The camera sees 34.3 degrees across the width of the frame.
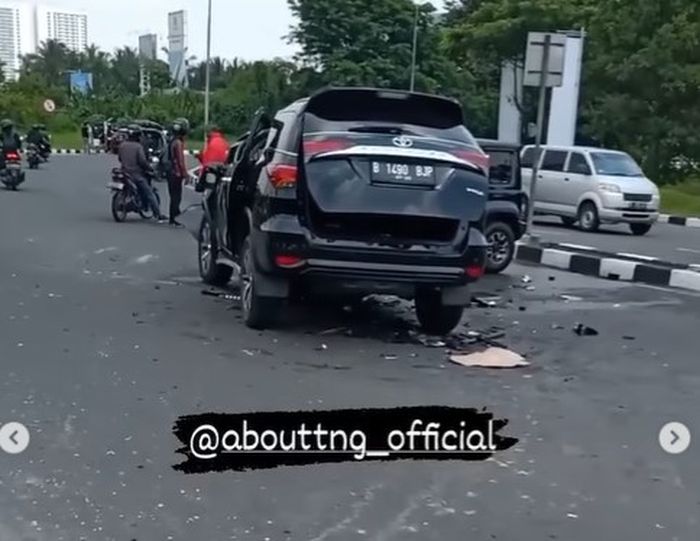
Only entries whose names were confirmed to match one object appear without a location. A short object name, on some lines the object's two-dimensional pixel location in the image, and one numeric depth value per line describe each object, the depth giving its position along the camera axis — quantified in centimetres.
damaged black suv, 835
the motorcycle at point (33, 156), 3919
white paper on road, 812
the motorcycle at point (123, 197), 1945
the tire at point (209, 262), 1145
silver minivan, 2319
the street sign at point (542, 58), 1622
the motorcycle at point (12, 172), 2759
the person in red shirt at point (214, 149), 1897
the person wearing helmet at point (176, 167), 1919
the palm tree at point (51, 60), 10412
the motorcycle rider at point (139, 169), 1908
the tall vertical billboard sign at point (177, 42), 6819
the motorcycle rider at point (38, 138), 3931
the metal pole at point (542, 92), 1616
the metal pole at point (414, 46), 4551
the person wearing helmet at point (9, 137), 2759
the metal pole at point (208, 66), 5889
